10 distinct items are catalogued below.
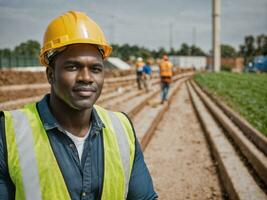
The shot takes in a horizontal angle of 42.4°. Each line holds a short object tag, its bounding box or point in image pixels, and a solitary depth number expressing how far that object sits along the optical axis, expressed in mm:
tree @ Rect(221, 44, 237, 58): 128562
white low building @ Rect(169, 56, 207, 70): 83000
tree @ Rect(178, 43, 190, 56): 108500
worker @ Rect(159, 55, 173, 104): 13484
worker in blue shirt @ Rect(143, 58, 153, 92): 16938
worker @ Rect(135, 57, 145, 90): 17078
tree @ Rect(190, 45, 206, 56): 111888
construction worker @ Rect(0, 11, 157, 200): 1694
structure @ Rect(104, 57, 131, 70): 42331
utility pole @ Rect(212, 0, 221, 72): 44906
